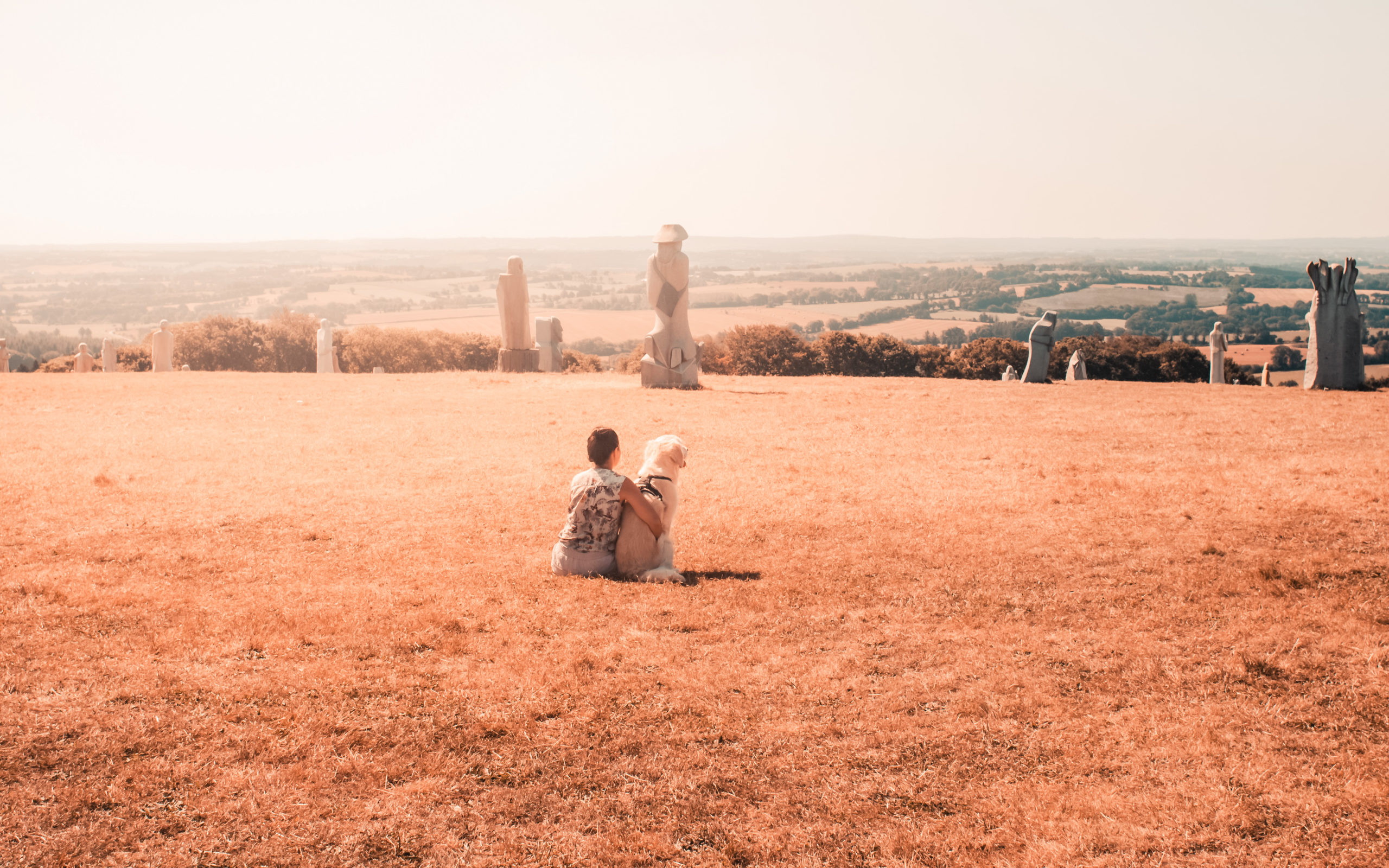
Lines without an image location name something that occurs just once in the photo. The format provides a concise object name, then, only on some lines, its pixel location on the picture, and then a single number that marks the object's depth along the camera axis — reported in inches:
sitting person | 289.3
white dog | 294.0
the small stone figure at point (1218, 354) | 1224.2
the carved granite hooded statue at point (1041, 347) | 1066.1
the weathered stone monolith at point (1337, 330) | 880.9
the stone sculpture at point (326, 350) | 1284.4
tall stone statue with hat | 938.7
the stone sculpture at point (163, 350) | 1240.2
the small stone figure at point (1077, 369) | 1157.7
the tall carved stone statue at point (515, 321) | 1198.9
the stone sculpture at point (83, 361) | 1403.8
